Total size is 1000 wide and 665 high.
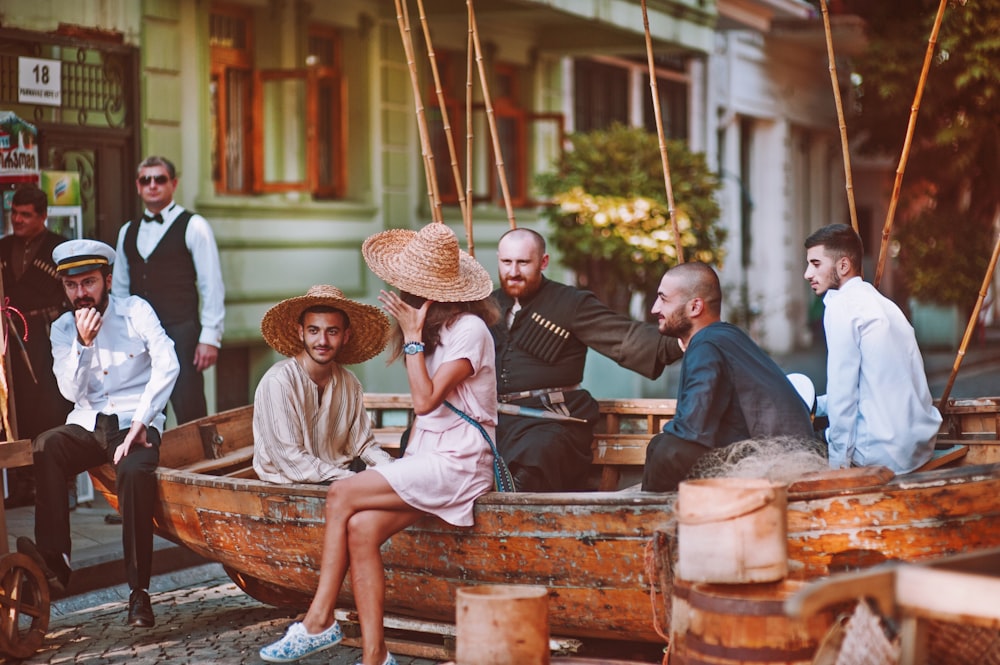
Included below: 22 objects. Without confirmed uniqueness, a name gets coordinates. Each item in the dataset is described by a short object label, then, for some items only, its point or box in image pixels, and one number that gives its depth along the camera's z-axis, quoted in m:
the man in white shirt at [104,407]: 6.57
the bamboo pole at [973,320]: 6.75
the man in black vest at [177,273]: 8.89
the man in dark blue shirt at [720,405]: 5.54
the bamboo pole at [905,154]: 6.52
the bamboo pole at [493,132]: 7.56
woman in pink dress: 5.65
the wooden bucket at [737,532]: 4.45
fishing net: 5.34
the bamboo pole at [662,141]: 6.88
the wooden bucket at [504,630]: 4.61
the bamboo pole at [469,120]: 7.57
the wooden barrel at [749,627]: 4.40
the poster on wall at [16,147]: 9.04
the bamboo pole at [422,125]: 7.20
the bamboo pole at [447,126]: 7.47
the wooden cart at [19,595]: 6.04
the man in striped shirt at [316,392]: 6.29
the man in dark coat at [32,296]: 8.70
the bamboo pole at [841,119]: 6.63
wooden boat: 5.11
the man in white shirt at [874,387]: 6.05
